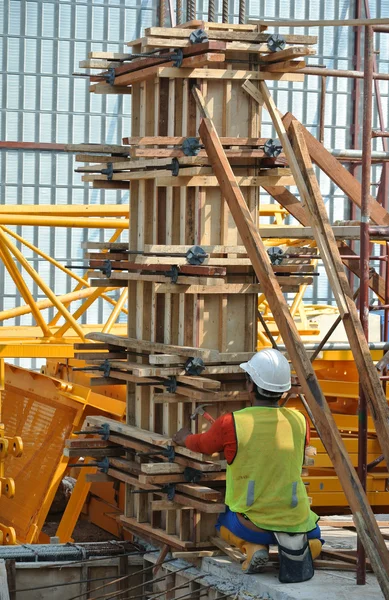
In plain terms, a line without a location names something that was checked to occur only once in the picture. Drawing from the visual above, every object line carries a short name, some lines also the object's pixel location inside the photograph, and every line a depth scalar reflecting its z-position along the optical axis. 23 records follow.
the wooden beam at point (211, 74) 9.05
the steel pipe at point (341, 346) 11.20
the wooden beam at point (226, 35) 8.99
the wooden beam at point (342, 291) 7.97
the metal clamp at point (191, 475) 8.92
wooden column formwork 9.16
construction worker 8.15
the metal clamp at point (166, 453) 9.06
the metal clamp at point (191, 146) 8.97
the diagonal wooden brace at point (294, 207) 10.47
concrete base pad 7.86
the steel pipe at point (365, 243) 8.12
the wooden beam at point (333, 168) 10.03
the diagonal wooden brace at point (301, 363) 7.66
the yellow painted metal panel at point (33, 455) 12.89
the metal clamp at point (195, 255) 8.78
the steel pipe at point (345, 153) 11.30
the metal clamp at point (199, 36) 8.87
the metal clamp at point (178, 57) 9.03
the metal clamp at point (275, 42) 9.04
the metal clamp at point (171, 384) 8.98
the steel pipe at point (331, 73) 10.93
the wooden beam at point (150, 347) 8.72
